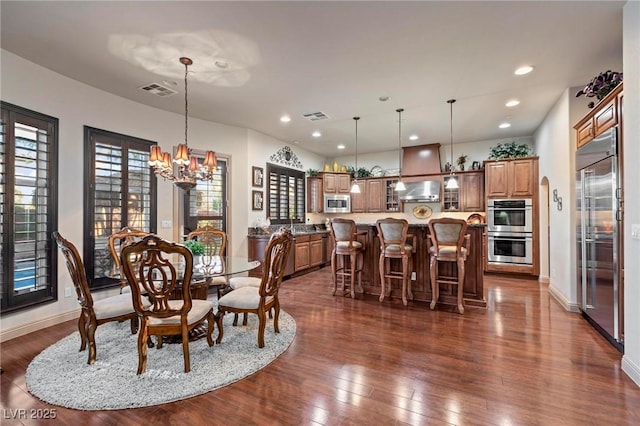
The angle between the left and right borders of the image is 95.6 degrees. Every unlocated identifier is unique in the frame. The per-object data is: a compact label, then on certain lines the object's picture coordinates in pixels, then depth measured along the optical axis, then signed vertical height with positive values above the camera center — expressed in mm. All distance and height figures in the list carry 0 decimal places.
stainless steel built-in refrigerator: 2656 -165
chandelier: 3162 +579
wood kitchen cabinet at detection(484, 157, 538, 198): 5702 +785
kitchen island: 4027 -774
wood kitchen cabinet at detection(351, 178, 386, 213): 7637 +521
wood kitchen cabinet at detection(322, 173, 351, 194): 7512 +890
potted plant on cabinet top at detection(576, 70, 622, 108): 2836 +1319
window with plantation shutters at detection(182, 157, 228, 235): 4906 +235
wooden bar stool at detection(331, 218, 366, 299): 4453 -502
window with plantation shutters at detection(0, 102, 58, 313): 2986 +115
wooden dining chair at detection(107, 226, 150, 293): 3291 -270
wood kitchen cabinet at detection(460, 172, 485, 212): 6438 +558
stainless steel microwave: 7586 +362
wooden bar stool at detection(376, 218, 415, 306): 4082 -469
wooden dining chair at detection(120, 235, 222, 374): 2150 -656
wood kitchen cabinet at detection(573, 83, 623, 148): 2572 +994
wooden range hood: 6941 +1383
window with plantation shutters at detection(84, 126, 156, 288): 3781 +338
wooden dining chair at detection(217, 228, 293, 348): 2729 -746
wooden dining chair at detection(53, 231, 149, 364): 2393 -796
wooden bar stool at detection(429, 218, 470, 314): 3725 -418
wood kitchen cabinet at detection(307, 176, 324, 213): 7496 +539
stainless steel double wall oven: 5688 -298
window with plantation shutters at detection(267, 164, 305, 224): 6371 +514
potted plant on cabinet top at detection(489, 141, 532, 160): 5945 +1366
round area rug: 2002 -1233
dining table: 2631 -516
